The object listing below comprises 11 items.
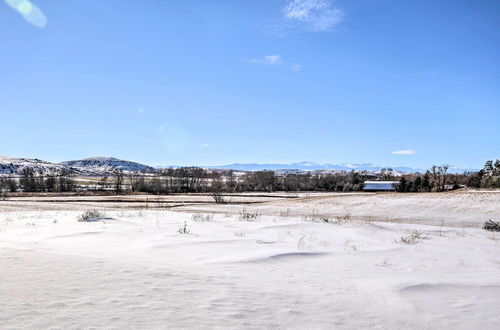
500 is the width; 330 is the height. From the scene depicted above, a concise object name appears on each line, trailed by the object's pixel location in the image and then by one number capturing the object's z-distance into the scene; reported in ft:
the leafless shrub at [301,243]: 30.32
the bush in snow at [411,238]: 34.91
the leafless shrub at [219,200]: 148.41
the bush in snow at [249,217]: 58.85
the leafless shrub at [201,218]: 55.55
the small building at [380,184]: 487.61
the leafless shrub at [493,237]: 40.05
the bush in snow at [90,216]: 51.37
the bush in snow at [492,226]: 52.54
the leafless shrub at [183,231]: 38.20
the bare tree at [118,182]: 240.90
